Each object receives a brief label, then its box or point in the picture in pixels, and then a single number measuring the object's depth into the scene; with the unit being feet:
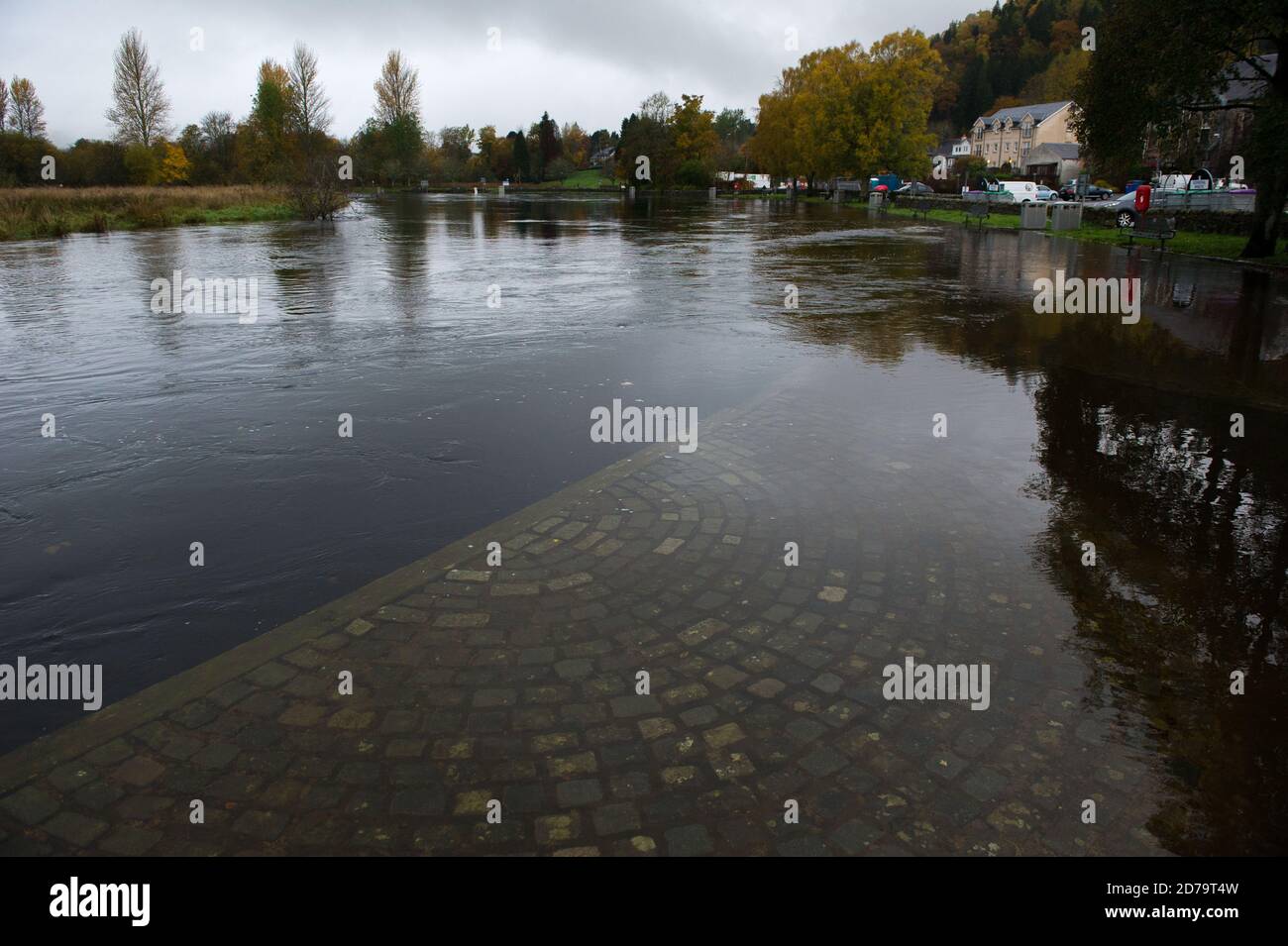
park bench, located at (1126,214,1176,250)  74.79
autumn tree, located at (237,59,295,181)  232.73
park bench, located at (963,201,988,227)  114.42
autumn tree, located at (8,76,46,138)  219.61
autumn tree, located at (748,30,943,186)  186.09
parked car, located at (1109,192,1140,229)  100.38
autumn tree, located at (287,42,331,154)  250.57
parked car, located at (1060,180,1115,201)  191.70
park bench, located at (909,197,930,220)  158.11
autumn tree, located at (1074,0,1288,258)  59.82
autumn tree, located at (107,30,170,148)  197.16
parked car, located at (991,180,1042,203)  162.09
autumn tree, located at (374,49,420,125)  333.42
